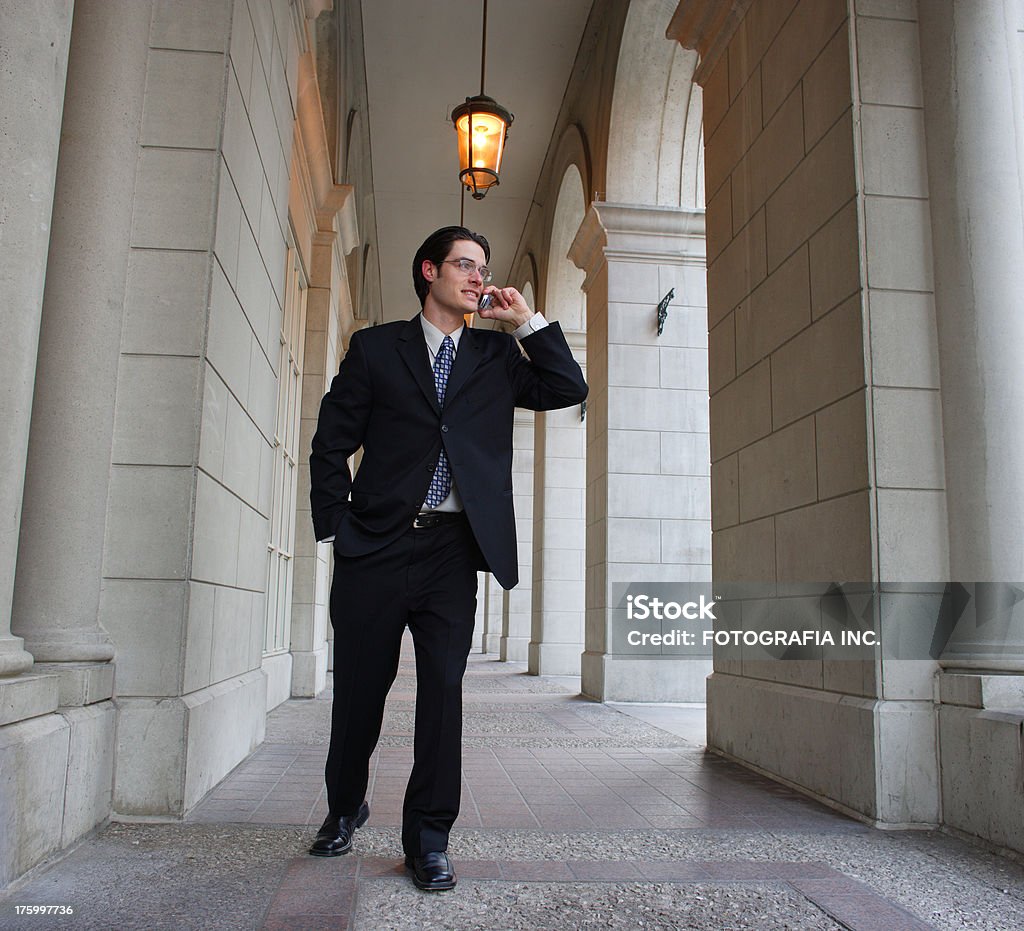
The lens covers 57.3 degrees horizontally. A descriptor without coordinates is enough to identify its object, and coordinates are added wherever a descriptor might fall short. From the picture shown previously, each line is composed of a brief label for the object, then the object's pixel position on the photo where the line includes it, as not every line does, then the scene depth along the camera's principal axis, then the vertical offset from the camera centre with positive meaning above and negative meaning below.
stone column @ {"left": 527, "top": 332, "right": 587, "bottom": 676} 10.84 +0.75
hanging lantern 6.33 +3.15
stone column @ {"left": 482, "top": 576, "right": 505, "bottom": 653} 17.48 -0.26
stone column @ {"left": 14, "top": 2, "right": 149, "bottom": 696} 2.96 +0.81
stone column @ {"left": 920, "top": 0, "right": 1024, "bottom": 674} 3.24 +1.15
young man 2.48 +0.26
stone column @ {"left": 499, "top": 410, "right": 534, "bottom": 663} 14.60 +0.92
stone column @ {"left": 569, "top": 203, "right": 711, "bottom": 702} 7.77 +1.66
